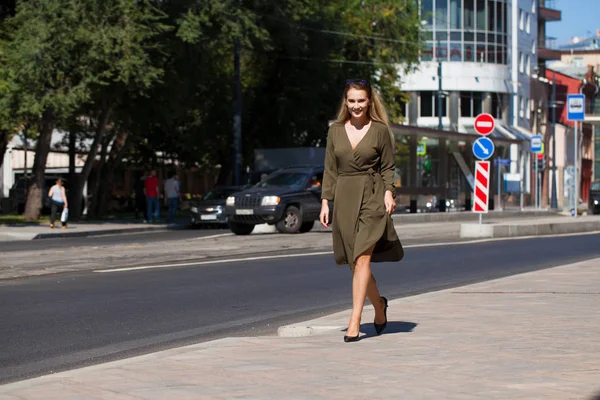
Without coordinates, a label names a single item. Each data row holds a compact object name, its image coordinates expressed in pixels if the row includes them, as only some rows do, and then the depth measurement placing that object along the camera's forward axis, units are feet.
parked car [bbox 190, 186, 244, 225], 126.82
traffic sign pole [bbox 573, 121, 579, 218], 157.99
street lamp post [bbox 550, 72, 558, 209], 250.98
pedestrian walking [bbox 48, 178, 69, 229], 119.24
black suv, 99.86
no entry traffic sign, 100.99
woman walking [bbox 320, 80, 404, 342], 28.02
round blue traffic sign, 99.30
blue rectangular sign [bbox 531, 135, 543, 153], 188.96
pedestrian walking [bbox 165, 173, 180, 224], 144.66
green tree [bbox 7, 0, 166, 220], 119.85
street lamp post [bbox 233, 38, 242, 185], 147.84
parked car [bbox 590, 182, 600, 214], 221.68
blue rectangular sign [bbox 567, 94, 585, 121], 145.38
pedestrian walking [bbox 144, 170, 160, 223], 140.46
